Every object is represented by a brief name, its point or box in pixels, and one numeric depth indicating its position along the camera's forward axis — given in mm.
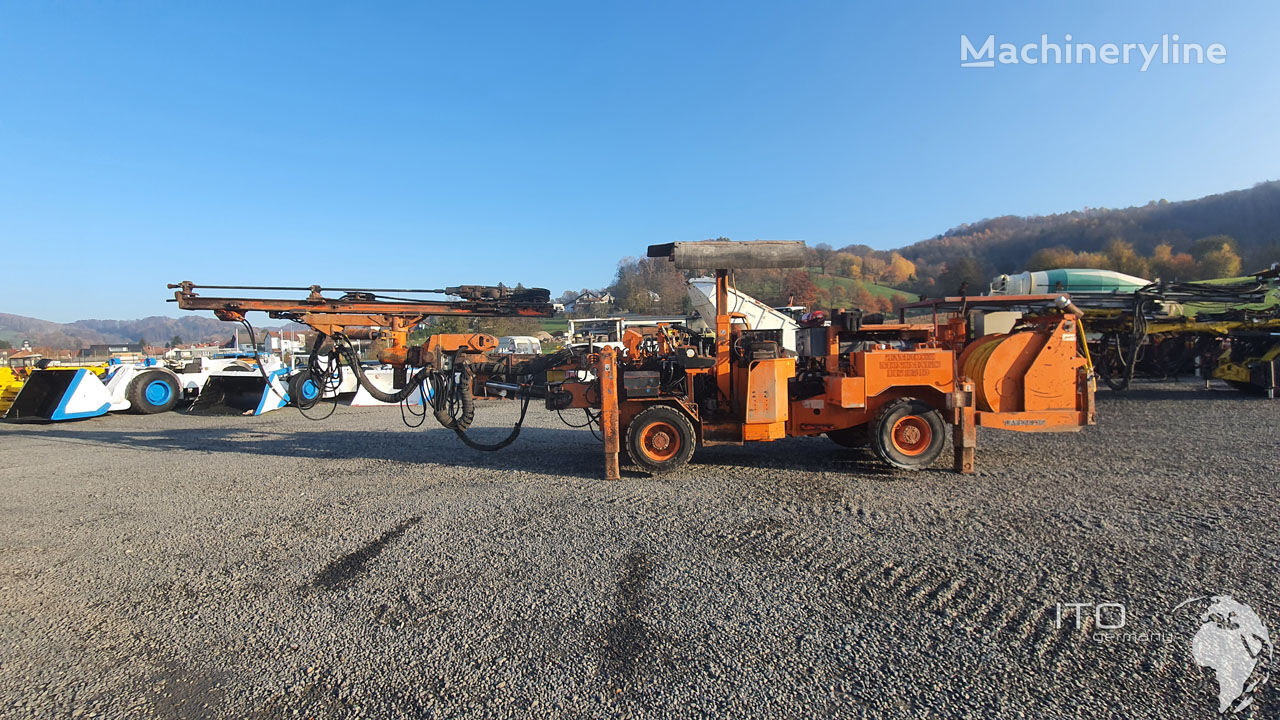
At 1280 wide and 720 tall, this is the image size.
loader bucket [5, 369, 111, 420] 13266
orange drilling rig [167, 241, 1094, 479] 7211
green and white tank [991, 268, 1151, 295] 19783
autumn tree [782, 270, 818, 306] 57750
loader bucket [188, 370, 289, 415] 14820
